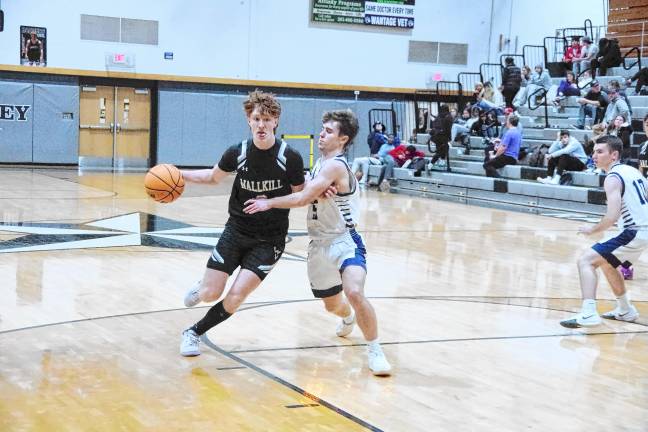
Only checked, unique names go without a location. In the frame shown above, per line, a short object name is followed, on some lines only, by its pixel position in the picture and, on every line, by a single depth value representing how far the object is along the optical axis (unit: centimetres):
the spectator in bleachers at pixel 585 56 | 2336
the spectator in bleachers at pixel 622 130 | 1760
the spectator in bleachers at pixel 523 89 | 2392
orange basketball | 567
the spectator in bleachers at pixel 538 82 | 2356
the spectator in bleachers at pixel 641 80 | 2047
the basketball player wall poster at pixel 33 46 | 2320
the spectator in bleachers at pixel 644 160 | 1388
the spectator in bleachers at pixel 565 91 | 2247
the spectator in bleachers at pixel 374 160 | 2125
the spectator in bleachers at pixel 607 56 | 2234
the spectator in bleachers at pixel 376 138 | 2202
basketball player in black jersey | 557
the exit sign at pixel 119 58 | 2414
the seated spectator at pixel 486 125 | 2283
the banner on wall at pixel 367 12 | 2633
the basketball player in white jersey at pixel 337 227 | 540
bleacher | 1744
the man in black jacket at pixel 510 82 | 2394
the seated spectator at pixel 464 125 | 2317
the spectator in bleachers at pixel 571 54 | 2412
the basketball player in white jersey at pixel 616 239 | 698
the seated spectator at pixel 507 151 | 1958
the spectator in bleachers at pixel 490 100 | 2338
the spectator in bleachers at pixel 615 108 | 1866
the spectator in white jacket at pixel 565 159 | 1808
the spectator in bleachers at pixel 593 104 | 1971
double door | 2462
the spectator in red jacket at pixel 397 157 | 2139
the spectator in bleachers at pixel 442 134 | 2148
